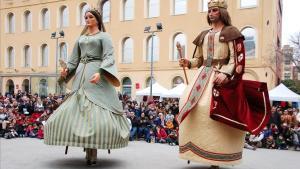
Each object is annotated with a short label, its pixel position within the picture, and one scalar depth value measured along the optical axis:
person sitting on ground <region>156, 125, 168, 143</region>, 11.93
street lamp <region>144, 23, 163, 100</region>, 20.94
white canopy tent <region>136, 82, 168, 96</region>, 22.42
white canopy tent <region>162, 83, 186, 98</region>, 20.52
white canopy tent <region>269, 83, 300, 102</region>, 18.00
